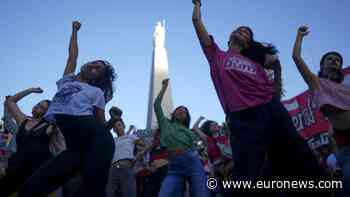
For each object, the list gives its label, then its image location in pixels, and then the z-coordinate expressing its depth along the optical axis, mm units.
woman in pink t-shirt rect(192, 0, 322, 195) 2527
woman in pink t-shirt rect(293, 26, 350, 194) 3160
